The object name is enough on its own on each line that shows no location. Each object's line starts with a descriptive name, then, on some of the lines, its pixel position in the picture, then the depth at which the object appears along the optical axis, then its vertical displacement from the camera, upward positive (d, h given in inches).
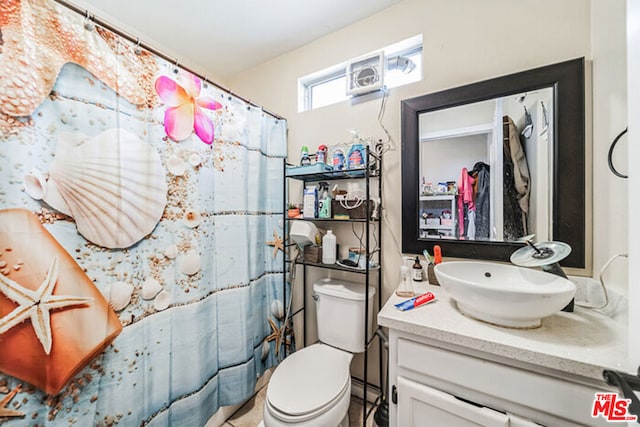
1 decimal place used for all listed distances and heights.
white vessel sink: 27.1 -11.7
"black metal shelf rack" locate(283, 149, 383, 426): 49.8 -3.3
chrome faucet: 33.8 -7.5
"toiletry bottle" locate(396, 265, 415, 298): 42.6 -14.7
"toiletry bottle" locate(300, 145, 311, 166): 61.2 +14.5
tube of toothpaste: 36.3 -15.3
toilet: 37.4 -32.5
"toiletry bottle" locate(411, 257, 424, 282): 49.4 -13.7
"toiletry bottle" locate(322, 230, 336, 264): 56.3 -9.5
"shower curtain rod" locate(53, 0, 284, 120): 31.4 +28.6
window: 55.2 +36.9
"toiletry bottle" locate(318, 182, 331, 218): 57.0 +1.8
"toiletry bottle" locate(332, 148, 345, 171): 56.5 +12.4
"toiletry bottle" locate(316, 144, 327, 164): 59.2 +14.8
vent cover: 54.4 +33.9
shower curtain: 28.7 -3.6
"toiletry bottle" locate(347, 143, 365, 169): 53.9 +12.8
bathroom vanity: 24.6 -19.4
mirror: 38.9 +8.8
